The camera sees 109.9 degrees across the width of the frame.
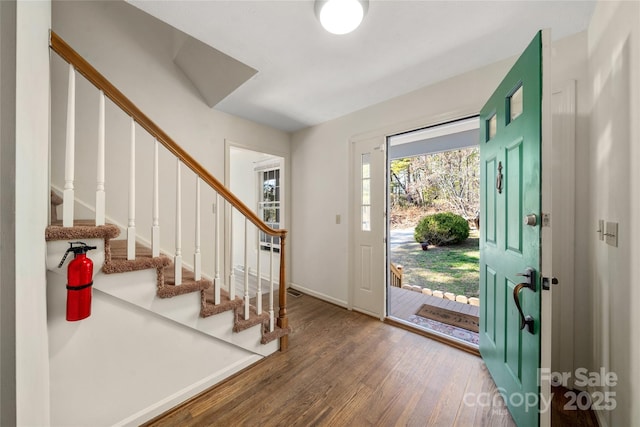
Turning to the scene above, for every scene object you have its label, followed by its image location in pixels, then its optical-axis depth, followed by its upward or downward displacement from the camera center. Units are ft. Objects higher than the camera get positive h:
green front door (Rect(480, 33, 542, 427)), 3.62 -0.38
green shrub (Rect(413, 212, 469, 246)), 19.92 -1.37
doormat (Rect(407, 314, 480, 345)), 7.52 -4.18
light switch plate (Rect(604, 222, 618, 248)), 3.66 -0.33
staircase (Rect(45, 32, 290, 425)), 3.62 -2.01
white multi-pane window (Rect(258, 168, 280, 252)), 13.44 +0.77
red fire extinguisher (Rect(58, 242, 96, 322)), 3.31 -1.07
